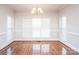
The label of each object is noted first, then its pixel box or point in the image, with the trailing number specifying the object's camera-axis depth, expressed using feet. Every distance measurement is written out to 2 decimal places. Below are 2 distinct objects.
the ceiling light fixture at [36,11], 8.01
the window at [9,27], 8.51
